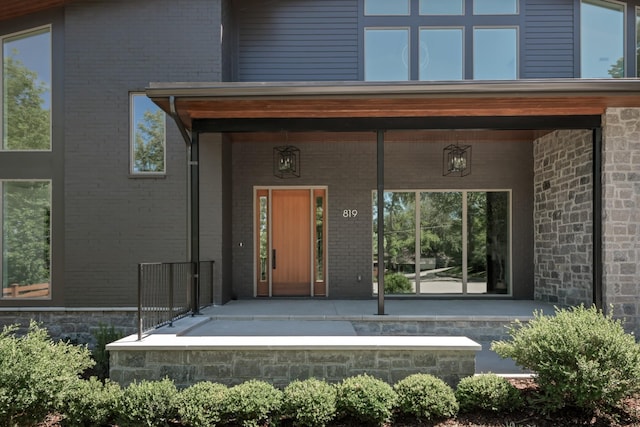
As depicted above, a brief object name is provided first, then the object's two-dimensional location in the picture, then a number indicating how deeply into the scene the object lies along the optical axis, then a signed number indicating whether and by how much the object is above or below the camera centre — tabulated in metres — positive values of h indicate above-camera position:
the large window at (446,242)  9.08 -0.45
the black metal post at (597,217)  6.82 +0.03
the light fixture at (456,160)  8.95 +1.20
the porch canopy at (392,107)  5.86 +1.60
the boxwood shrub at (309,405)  4.30 -1.79
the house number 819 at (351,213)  9.13 +0.14
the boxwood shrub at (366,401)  4.34 -1.76
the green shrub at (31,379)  4.11 -1.49
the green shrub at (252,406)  4.36 -1.80
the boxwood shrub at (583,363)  4.28 -1.39
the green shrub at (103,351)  6.09 -1.82
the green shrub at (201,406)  4.31 -1.80
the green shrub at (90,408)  4.38 -1.82
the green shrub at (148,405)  4.31 -1.78
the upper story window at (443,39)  8.63 +3.47
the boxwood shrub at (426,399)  4.45 -1.78
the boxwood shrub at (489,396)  4.55 -1.79
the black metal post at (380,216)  6.62 +0.05
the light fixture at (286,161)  8.90 +1.17
